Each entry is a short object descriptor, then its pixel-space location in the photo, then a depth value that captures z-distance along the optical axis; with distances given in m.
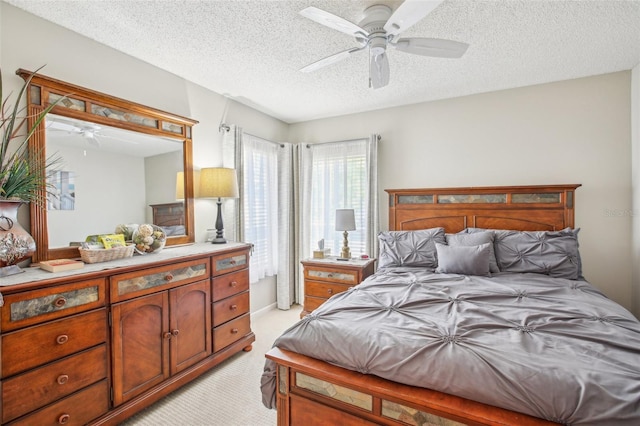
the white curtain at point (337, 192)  3.71
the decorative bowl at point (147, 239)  2.28
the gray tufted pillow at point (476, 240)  2.57
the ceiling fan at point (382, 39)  1.56
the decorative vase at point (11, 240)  1.57
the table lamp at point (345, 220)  3.40
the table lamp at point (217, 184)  2.83
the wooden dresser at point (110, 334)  1.46
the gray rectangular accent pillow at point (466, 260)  2.45
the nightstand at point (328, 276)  3.20
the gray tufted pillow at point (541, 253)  2.42
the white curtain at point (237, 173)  3.23
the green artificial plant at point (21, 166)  1.60
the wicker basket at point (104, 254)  1.93
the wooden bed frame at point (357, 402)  1.10
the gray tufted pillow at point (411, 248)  2.82
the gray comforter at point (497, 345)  1.03
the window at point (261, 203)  3.53
